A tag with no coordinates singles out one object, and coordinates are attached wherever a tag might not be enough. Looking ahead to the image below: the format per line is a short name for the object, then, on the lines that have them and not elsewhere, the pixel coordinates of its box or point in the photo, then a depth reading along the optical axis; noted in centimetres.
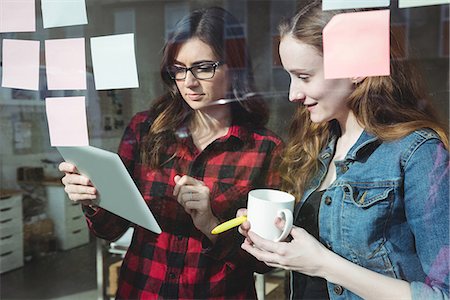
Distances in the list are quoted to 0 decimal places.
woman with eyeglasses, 99
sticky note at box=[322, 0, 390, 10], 81
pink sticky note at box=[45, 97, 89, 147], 108
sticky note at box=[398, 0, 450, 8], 81
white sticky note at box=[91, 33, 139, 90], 101
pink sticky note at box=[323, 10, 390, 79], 81
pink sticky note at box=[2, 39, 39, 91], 109
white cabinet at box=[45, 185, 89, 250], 122
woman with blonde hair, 80
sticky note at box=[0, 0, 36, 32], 108
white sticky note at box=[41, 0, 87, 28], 104
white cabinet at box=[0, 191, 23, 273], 137
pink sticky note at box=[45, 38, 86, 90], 105
